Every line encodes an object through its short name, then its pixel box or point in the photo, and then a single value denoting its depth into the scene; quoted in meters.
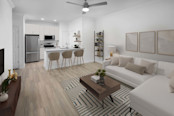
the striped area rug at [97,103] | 1.88
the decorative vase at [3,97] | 1.53
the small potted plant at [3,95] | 1.53
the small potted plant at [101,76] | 2.19
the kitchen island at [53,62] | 4.45
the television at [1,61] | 2.14
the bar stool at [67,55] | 4.63
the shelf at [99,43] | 5.45
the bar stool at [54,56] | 4.25
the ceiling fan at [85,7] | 2.86
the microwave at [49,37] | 6.76
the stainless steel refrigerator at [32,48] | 5.80
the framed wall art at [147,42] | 3.29
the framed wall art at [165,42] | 2.87
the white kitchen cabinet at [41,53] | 6.78
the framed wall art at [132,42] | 3.80
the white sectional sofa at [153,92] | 1.51
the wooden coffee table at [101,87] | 1.94
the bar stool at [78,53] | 5.04
